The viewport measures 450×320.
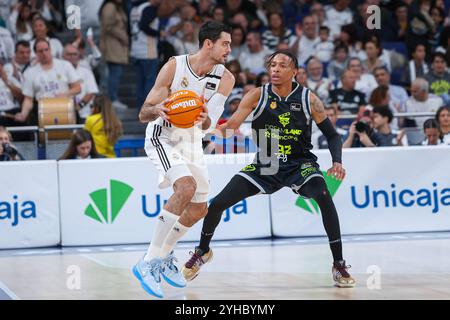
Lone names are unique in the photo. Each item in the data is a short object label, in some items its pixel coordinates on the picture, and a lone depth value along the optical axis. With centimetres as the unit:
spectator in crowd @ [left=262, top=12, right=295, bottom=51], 1734
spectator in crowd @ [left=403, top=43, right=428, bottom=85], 1709
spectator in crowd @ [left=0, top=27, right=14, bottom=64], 1603
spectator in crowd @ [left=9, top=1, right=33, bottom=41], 1630
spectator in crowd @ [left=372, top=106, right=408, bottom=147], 1392
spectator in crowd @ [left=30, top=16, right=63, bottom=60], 1576
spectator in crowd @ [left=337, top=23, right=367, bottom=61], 1712
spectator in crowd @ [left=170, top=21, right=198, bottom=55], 1662
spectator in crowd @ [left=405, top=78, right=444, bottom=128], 1583
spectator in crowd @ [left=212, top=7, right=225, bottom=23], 1715
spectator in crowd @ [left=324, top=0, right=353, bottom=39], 1788
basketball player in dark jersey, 912
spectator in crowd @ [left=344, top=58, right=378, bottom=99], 1583
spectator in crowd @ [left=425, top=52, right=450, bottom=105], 1652
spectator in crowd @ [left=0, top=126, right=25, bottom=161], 1295
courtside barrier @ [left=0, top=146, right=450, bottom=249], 1237
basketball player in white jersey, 833
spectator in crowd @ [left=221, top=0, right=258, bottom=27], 1781
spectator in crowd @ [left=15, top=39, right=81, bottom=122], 1502
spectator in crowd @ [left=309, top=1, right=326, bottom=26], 1772
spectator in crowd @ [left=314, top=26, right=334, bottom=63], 1698
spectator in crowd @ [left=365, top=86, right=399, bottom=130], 1536
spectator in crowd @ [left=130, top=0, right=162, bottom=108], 1644
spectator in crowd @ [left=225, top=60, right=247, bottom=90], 1581
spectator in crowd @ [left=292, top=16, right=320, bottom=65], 1703
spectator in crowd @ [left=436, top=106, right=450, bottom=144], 1339
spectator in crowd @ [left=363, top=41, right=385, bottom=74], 1678
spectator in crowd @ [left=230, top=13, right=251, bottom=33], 1738
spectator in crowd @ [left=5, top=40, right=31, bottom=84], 1538
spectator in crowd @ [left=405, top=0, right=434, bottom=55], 1789
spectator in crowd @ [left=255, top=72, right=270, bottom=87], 1534
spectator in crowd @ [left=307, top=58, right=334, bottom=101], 1569
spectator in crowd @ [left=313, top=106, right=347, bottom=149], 1405
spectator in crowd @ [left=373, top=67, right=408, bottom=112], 1571
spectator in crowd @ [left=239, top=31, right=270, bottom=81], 1684
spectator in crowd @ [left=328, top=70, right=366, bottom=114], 1547
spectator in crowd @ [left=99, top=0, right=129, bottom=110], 1625
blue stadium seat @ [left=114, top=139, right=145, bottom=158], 1468
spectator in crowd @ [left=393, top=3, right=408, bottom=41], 1831
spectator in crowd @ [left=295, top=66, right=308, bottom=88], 1491
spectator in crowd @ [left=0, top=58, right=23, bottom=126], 1508
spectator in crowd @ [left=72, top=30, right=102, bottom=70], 1617
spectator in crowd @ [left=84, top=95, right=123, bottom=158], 1355
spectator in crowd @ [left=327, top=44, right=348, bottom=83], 1661
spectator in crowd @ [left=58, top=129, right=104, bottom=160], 1293
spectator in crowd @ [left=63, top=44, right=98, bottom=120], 1540
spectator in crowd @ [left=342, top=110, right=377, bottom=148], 1347
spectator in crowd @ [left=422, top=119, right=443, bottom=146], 1330
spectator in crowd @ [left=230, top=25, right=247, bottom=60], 1695
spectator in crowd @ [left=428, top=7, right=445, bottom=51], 1828
